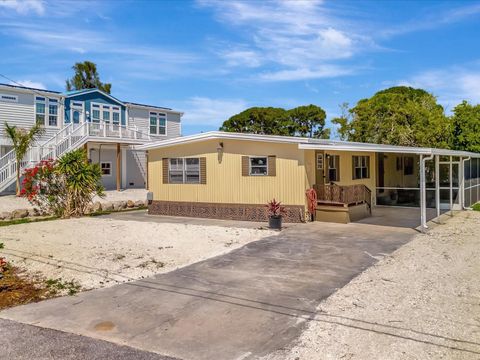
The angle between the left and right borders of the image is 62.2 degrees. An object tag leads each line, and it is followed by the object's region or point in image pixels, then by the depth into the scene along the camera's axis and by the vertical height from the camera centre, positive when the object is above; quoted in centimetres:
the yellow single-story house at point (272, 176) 1246 -4
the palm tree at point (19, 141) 1964 +190
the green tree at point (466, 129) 2278 +260
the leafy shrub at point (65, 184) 1409 -19
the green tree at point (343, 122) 2880 +386
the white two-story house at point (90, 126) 2155 +331
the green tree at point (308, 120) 4438 +621
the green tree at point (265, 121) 4456 +625
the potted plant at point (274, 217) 1136 -118
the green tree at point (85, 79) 4272 +1074
